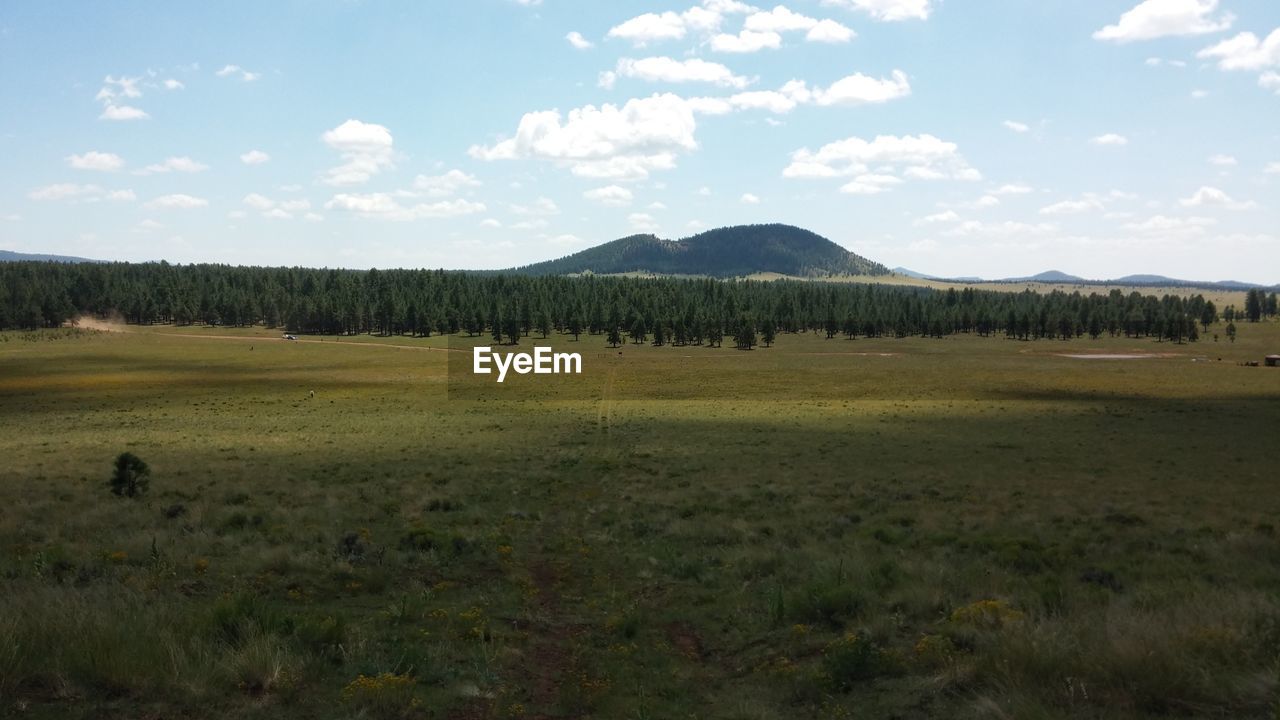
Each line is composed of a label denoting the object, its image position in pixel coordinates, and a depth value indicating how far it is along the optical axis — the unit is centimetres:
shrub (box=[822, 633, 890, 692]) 884
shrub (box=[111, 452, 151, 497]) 2252
